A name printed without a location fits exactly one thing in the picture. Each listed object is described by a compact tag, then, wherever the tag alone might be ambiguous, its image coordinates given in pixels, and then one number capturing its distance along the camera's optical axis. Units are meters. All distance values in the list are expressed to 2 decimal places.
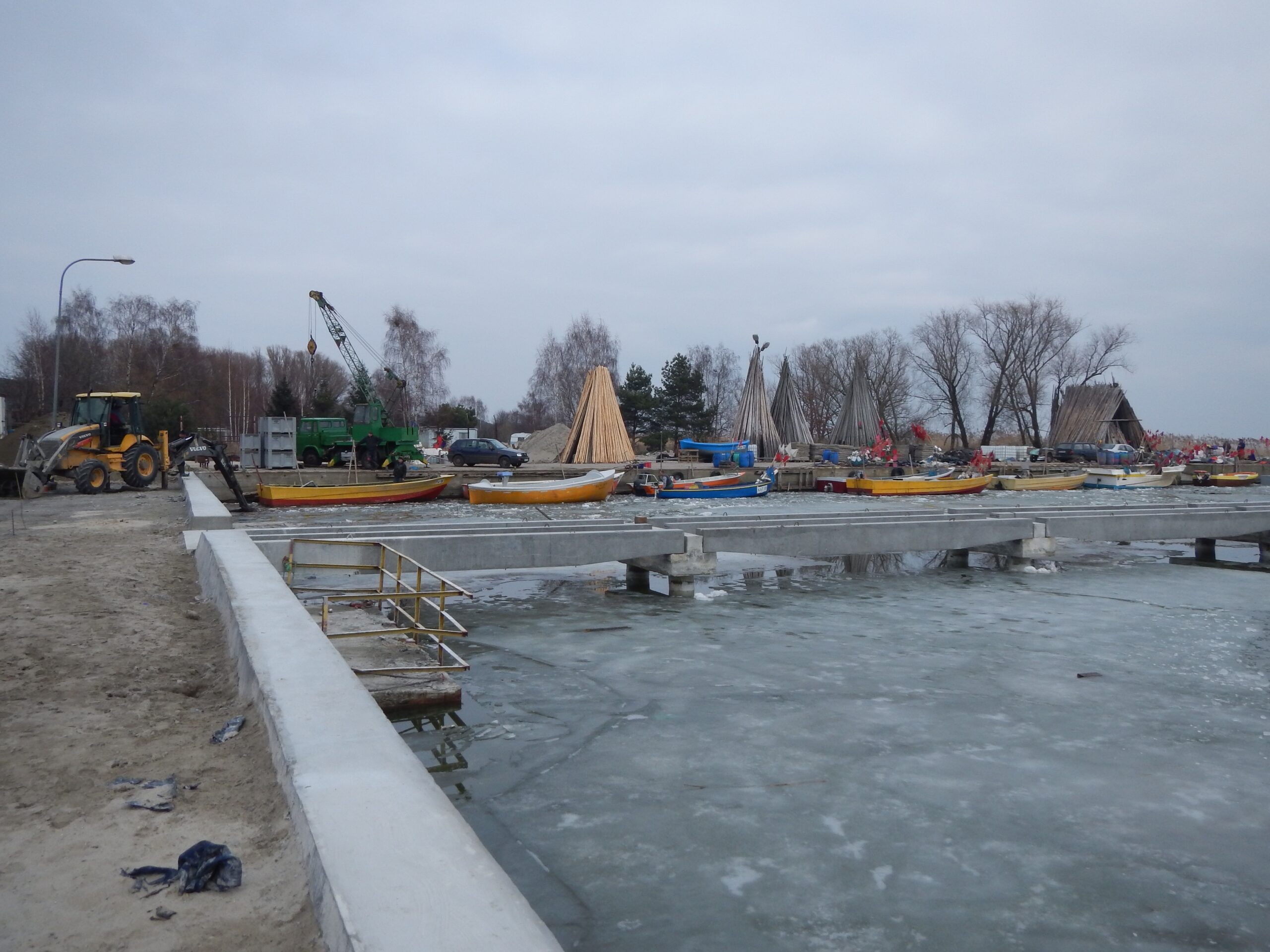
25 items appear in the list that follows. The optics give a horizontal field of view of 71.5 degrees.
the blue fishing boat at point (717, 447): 42.56
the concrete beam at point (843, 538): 13.45
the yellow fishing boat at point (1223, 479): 43.44
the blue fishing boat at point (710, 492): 32.03
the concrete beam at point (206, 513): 11.19
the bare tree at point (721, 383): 79.19
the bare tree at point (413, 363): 63.16
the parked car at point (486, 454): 38.22
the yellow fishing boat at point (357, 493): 25.11
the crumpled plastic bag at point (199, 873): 2.72
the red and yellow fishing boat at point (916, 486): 33.69
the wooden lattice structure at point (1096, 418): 61.59
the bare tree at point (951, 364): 63.72
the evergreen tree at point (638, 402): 58.59
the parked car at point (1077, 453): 53.34
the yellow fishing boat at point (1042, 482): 39.56
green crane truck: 33.81
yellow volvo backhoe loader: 20.75
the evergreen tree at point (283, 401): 54.78
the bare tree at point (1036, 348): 60.75
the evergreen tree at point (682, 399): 57.84
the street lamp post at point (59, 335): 22.38
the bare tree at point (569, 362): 70.81
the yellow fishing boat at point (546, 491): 27.84
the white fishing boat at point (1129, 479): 40.76
